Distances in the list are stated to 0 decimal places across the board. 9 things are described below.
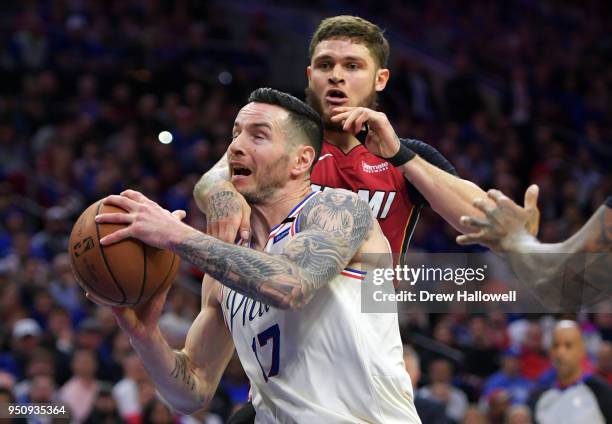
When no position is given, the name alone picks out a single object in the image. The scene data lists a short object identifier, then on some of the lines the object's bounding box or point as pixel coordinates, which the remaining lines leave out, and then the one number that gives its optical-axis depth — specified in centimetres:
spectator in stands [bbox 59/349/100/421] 1619
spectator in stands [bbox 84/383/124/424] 1581
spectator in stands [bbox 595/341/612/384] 1720
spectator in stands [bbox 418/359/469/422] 1719
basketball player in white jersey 721
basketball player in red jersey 895
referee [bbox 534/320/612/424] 1419
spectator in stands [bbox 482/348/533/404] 1791
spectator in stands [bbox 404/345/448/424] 1325
